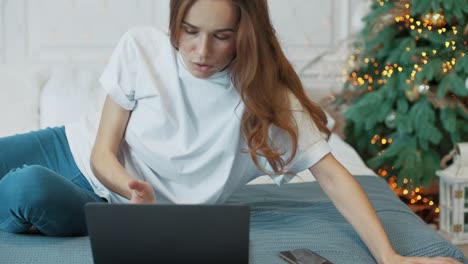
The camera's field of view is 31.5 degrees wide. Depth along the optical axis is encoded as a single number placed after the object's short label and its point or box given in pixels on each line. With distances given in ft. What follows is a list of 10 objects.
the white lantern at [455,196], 9.95
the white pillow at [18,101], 9.70
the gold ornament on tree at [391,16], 10.59
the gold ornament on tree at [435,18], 10.37
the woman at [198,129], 5.74
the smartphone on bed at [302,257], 5.41
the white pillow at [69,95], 9.75
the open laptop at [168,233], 4.44
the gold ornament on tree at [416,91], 10.43
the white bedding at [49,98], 9.69
